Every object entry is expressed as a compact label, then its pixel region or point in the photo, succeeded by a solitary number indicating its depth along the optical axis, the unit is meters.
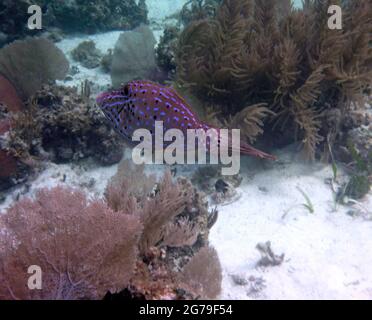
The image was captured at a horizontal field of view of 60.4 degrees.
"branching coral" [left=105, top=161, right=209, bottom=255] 3.76
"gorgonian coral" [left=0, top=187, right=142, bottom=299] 2.85
